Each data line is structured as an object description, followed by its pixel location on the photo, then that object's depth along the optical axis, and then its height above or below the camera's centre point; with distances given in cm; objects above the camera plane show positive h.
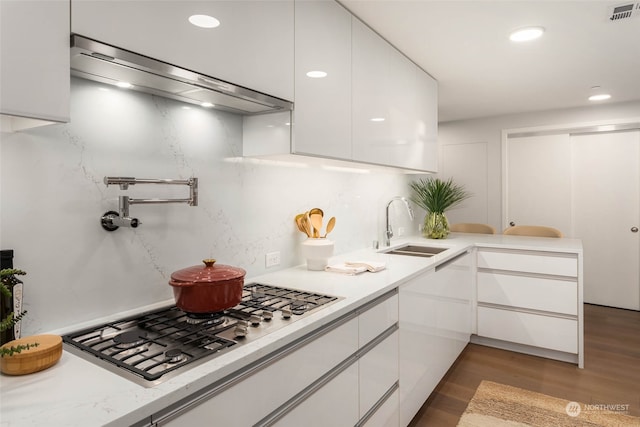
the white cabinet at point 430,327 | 210 -79
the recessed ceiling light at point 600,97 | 411 +121
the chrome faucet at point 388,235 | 319 -23
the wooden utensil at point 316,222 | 229 -9
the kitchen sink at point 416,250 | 305 -36
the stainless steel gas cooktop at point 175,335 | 102 -41
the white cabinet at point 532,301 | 307 -80
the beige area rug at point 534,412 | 231 -131
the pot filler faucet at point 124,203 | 132 +2
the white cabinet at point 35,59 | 88 +36
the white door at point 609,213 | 454 -8
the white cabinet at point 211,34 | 107 +58
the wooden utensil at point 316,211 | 230 -2
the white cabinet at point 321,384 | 103 -59
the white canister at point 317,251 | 217 -25
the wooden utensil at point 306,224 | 227 -10
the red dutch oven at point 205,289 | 130 -28
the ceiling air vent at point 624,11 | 212 +112
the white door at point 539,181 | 484 +34
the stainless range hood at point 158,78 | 108 +45
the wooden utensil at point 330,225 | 238 -11
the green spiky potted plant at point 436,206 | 370 +1
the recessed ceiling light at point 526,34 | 240 +112
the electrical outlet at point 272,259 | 211 -29
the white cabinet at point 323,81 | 179 +65
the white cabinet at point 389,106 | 227 +71
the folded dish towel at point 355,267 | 213 -34
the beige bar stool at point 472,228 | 425 -24
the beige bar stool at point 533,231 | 386 -26
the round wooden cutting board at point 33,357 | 93 -37
